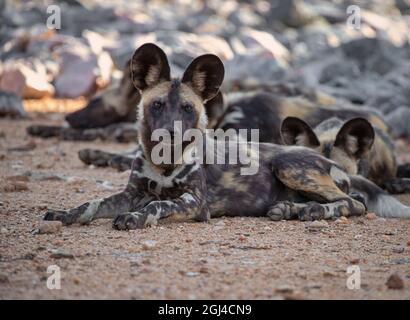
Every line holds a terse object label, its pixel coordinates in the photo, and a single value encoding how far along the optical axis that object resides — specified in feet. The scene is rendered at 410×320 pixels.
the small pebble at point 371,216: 38.58
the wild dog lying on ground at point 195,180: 35.17
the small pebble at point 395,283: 25.72
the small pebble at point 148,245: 29.73
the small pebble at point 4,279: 24.99
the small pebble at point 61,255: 28.09
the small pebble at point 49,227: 31.71
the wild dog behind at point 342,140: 44.55
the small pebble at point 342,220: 36.86
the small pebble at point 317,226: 35.22
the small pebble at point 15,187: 42.14
